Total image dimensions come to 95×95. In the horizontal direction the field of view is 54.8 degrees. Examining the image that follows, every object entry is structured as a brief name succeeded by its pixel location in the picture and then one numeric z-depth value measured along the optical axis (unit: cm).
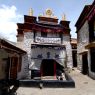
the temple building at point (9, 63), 628
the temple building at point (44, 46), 1112
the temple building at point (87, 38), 955
